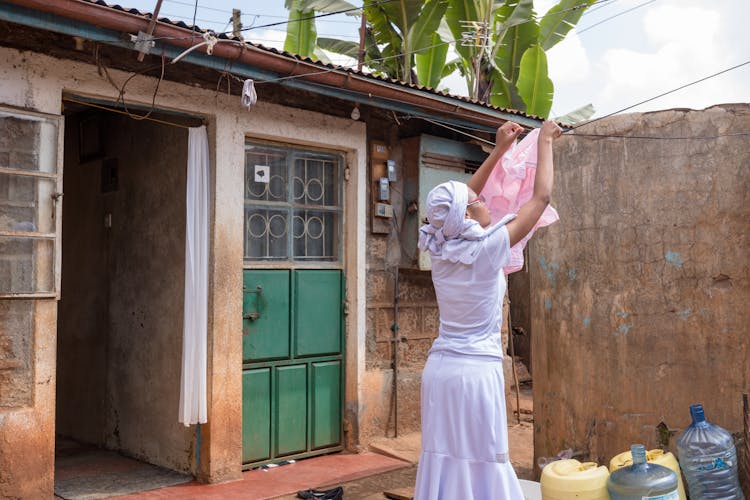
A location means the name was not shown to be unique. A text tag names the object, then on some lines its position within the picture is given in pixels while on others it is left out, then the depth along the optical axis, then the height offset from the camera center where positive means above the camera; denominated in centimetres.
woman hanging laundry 291 -27
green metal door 646 -21
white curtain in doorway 575 -1
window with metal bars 649 +70
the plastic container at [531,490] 499 -138
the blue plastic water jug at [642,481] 430 -114
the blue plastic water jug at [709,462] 465 -110
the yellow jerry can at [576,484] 457 -121
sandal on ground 561 -156
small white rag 571 +143
